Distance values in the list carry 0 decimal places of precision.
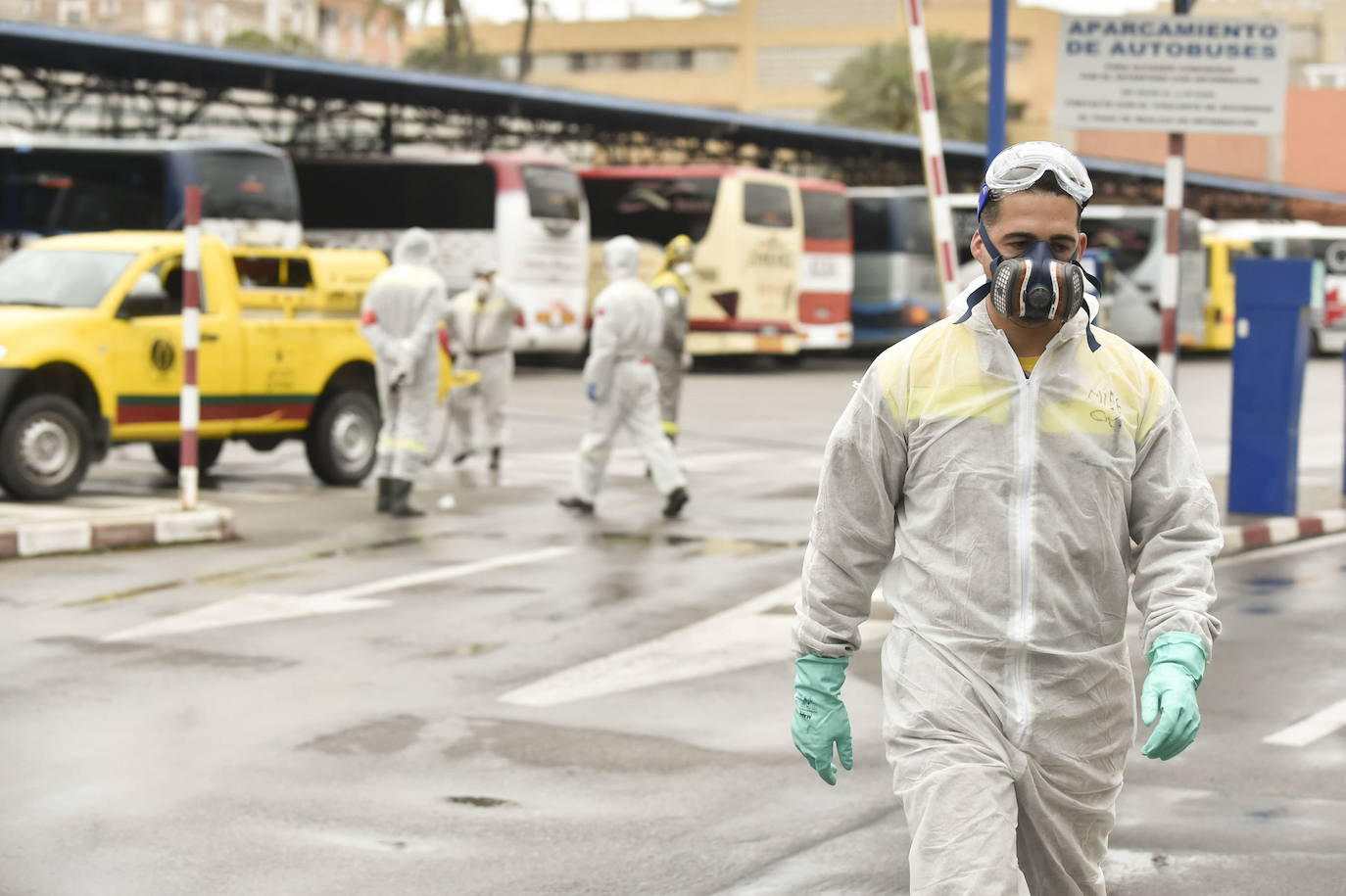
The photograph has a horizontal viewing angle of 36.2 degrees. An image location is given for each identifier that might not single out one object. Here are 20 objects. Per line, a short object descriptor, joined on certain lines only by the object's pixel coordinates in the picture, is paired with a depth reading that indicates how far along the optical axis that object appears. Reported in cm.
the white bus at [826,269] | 3694
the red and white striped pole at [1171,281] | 1293
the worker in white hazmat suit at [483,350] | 1788
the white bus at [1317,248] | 4319
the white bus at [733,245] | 3503
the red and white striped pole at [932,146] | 1056
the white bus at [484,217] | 3244
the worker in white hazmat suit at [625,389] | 1384
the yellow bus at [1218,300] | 4322
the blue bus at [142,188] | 2869
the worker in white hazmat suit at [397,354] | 1366
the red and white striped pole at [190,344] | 1243
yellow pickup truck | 1393
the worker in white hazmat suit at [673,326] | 1695
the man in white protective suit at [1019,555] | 355
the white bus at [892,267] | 4000
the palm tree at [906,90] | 6359
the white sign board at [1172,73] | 1325
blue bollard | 1384
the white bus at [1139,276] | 4162
